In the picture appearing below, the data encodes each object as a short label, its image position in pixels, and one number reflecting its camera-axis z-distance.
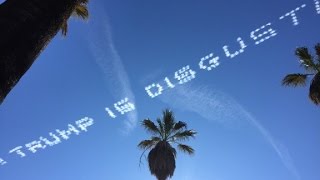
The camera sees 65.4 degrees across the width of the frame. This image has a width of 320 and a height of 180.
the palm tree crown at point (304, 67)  14.79
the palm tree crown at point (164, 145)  13.73
